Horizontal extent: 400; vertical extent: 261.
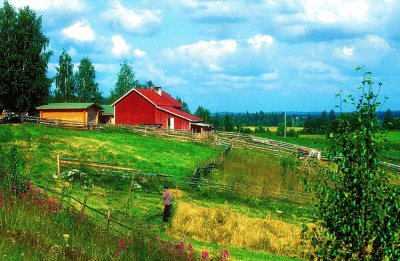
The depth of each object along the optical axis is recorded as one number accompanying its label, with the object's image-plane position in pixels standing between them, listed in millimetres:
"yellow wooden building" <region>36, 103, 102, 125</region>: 62438
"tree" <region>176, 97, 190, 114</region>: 127625
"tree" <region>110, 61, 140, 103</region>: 100812
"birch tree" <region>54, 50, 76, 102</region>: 93250
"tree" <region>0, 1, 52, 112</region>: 57094
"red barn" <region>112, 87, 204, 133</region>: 62250
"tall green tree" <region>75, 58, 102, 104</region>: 94812
